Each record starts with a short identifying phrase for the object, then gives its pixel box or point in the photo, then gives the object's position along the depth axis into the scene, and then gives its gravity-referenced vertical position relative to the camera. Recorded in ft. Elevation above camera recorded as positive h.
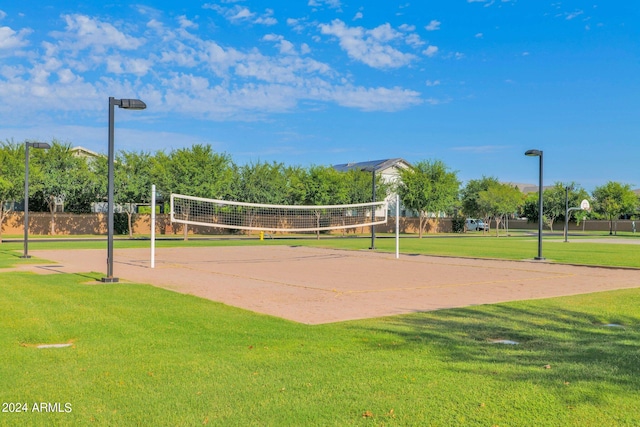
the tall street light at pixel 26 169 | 68.49 +5.60
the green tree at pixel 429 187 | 183.93 +10.72
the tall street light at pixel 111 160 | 45.16 +4.46
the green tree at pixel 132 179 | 160.66 +10.51
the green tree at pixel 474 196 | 247.29 +11.11
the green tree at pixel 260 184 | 177.58 +10.62
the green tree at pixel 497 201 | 225.76 +8.05
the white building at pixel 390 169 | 235.81 +21.47
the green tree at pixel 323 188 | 182.80 +10.18
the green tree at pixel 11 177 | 131.75 +8.77
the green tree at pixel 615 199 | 232.32 +9.76
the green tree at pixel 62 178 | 159.22 +10.51
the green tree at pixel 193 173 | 155.12 +12.21
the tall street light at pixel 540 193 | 74.54 +3.73
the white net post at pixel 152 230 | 60.39 -1.58
